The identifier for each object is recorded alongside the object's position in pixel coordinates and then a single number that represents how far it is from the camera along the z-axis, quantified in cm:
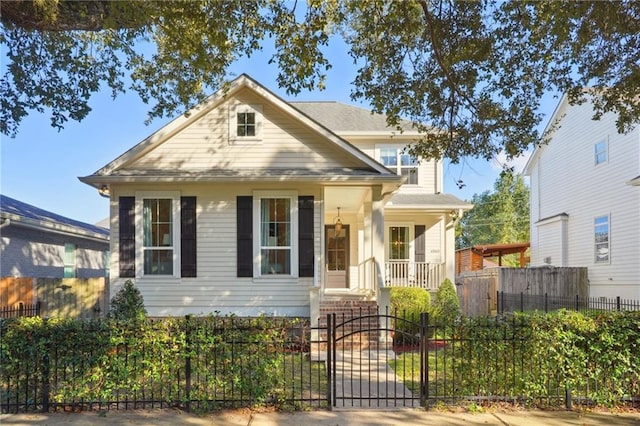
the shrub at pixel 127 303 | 1080
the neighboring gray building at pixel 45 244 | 1394
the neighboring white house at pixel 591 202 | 1580
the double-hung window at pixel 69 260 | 1761
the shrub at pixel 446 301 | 1332
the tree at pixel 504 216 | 5181
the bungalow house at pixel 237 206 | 1140
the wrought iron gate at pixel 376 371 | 650
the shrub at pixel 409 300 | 1312
